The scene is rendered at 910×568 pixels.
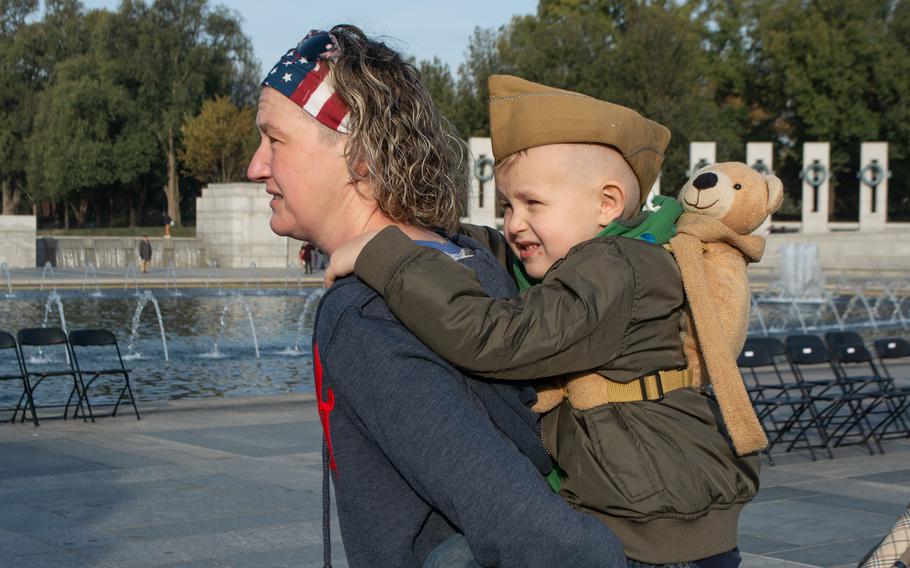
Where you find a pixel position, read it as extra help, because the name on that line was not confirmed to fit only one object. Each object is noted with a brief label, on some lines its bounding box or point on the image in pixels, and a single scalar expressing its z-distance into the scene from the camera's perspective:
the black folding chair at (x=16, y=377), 10.95
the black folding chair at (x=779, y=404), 9.95
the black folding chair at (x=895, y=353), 11.00
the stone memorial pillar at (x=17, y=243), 40.84
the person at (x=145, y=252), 39.58
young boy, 1.94
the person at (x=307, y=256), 38.30
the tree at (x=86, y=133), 64.00
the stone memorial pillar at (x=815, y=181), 49.41
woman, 1.78
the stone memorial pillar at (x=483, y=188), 45.84
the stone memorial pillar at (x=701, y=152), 47.06
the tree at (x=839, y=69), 61.47
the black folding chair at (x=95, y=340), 11.33
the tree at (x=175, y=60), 67.62
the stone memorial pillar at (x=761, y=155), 47.66
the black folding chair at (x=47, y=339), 11.23
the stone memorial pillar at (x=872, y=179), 50.56
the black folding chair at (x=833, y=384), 10.39
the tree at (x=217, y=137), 65.44
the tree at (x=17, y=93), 67.31
